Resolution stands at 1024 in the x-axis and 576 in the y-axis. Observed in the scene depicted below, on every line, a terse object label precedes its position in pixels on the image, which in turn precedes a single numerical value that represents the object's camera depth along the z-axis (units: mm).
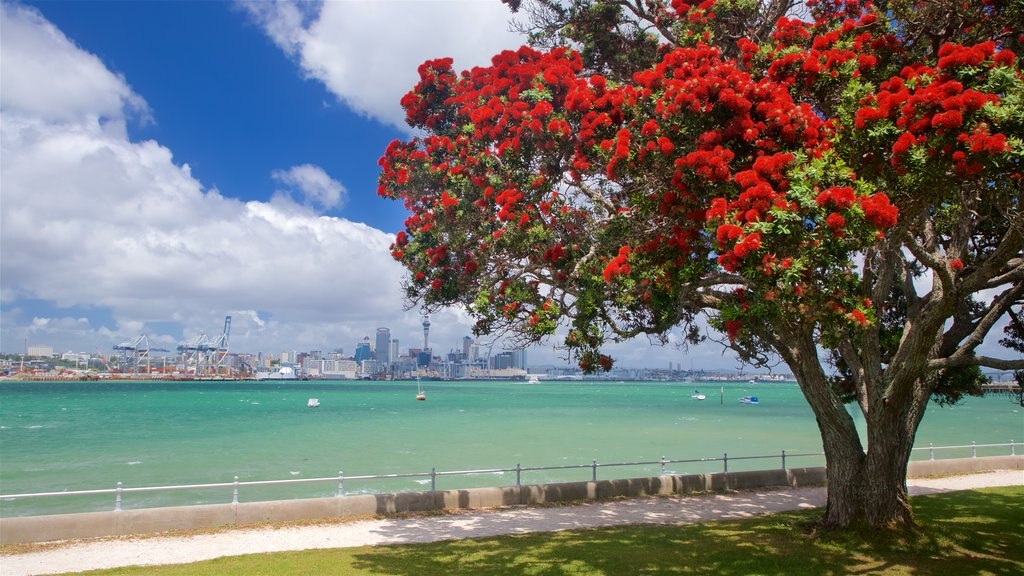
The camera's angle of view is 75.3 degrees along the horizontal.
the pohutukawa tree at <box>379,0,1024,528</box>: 6500
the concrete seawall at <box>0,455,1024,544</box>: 11805
